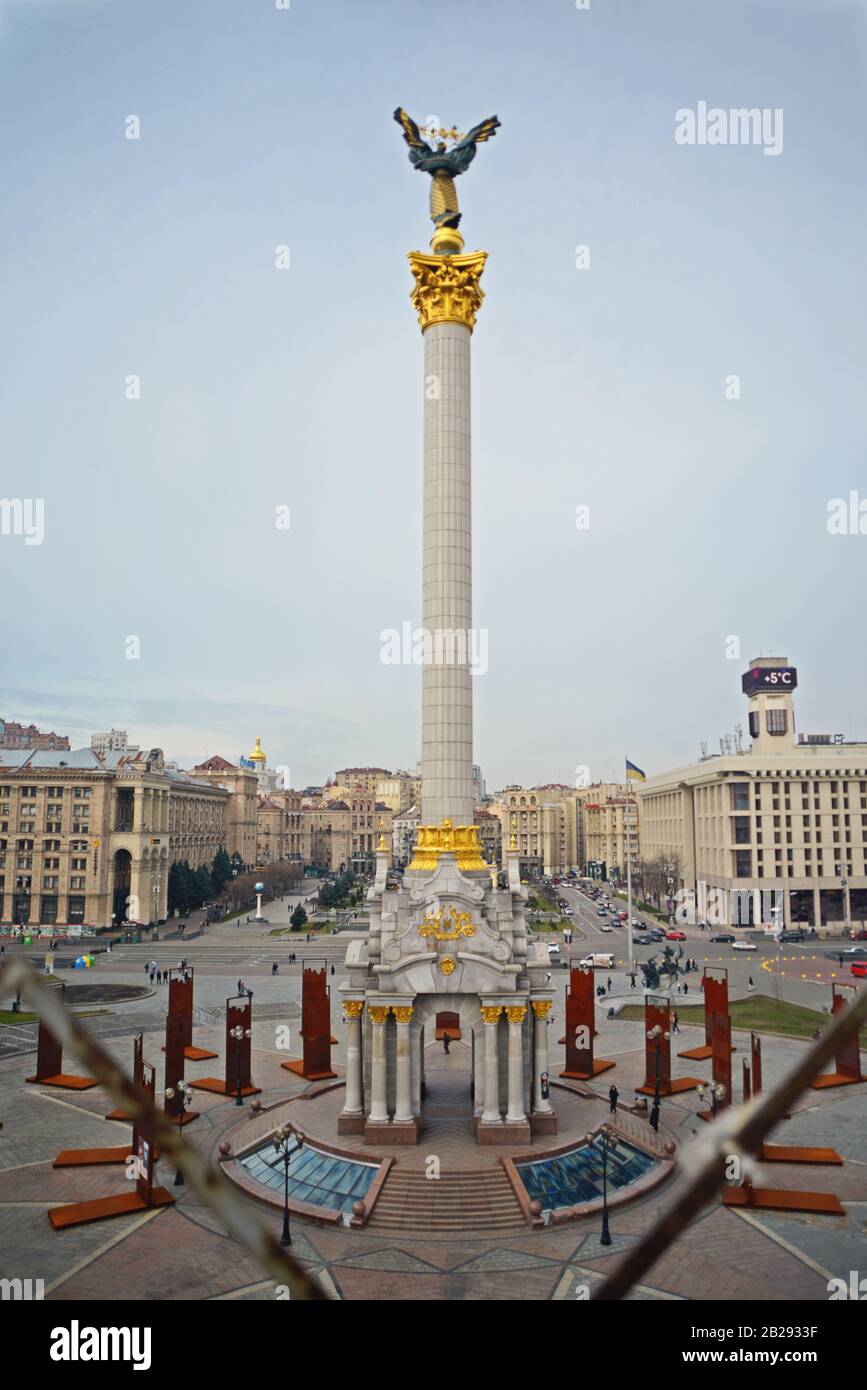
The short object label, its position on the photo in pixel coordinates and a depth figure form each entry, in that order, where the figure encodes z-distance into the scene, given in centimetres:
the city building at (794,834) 10394
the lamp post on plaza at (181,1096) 3366
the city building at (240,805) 15962
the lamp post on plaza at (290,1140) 3108
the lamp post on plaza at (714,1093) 3132
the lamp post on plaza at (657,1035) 3884
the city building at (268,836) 19576
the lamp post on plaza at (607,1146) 2650
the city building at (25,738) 13246
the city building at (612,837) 18875
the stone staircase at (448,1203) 2748
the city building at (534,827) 19162
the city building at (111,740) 15038
